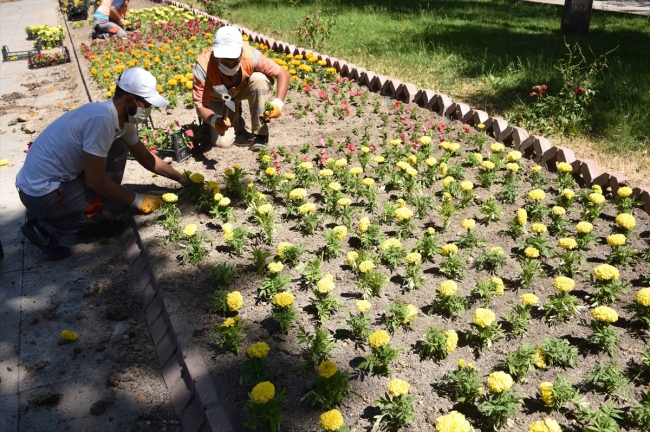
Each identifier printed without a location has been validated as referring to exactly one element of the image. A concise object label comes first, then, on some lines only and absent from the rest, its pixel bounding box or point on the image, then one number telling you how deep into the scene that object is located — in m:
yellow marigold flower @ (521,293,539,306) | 2.99
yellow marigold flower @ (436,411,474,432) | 2.24
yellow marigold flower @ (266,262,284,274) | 3.35
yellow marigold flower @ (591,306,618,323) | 2.81
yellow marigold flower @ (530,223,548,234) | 3.68
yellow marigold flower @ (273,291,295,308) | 3.07
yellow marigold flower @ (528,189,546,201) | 3.97
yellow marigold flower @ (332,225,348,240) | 3.79
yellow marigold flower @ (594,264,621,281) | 3.08
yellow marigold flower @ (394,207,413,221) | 3.80
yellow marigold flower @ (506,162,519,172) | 4.44
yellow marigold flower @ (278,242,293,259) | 3.69
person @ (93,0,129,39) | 11.06
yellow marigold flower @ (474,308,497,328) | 2.82
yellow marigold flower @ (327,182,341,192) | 4.17
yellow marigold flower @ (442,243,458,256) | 3.52
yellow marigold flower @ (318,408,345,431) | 2.35
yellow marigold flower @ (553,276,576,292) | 3.03
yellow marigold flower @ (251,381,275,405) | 2.44
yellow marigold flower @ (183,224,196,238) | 3.86
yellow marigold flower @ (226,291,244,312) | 3.16
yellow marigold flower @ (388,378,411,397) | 2.47
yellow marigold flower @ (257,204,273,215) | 4.00
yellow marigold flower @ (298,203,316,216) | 4.00
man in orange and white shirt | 4.93
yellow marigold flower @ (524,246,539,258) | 3.40
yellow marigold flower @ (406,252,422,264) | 3.39
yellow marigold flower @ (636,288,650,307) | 2.88
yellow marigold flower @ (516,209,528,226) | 3.82
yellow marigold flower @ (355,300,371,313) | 3.00
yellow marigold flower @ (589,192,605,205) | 3.88
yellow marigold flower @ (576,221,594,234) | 3.61
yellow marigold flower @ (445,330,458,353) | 2.84
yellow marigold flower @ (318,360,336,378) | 2.60
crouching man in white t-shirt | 4.00
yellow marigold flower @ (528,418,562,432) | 2.25
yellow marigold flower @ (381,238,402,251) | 3.62
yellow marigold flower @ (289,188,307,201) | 4.17
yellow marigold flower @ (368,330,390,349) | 2.71
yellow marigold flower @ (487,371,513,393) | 2.44
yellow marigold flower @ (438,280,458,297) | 3.06
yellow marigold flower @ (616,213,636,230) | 3.62
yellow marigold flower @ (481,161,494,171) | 4.48
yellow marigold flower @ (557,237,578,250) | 3.44
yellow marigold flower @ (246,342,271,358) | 2.73
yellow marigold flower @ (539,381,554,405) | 2.53
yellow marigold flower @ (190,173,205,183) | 4.46
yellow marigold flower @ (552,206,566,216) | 3.84
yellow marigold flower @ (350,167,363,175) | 4.44
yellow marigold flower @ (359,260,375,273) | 3.36
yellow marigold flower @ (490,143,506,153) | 4.79
